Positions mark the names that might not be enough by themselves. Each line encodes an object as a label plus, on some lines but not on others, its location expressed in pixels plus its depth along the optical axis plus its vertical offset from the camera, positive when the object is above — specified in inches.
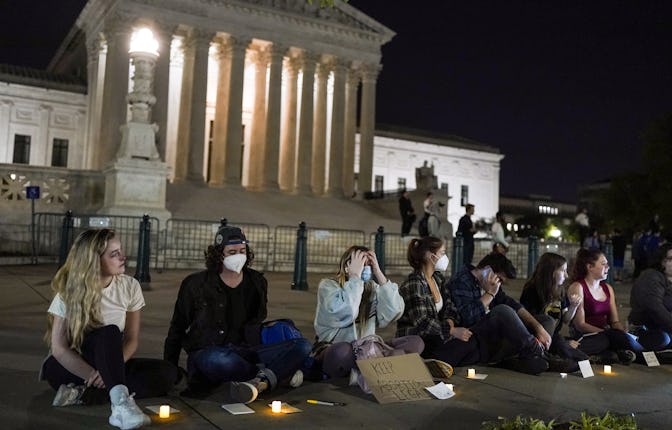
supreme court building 1350.9 +328.8
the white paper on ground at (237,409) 185.9 -47.3
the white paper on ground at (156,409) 182.4 -47.3
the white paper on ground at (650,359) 293.4 -43.6
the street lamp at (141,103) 660.7 +135.6
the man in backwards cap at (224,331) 208.7 -29.9
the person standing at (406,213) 940.6 +48.5
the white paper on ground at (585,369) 262.5 -44.2
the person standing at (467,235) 719.7 +16.8
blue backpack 222.2 -30.0
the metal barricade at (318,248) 796.6 -5.1
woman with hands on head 228.2 -22.2
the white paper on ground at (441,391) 210.9 -44.8
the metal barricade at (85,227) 660.7 +2.9
